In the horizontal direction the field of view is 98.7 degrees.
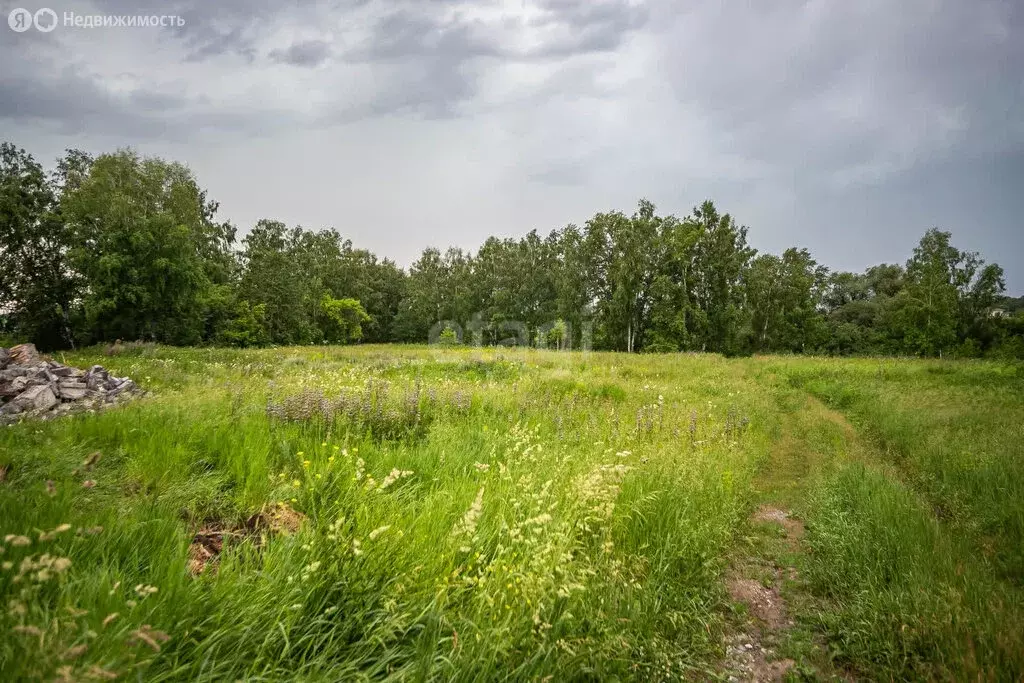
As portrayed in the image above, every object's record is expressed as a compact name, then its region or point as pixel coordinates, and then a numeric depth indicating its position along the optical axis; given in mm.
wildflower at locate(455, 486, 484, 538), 3277
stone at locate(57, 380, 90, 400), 8391
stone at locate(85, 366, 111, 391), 9274
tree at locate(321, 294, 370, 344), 60719
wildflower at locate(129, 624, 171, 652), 1618
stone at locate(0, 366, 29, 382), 8219
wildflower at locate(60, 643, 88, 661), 1494
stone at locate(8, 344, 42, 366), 9974
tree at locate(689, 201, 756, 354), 49062
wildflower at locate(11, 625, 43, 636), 1489
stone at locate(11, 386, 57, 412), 7312
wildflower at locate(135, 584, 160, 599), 2053
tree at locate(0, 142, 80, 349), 31031
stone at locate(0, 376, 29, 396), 7781
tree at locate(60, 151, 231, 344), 30312
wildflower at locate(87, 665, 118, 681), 1508
